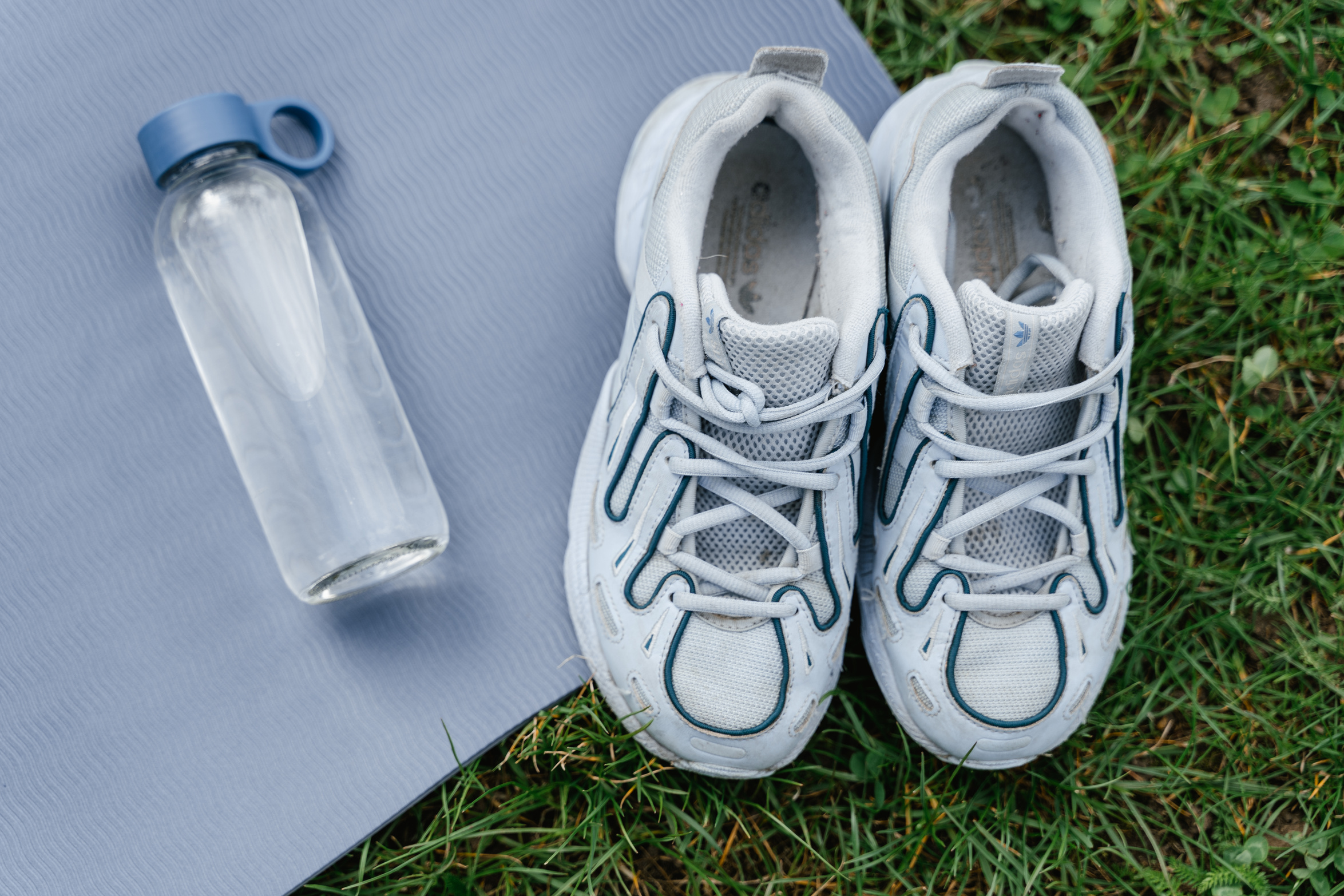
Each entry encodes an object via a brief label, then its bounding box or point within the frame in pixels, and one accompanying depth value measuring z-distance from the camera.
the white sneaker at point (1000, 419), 0.81
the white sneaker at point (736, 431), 0.79
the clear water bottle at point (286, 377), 0.94
